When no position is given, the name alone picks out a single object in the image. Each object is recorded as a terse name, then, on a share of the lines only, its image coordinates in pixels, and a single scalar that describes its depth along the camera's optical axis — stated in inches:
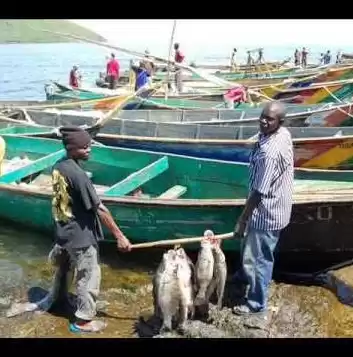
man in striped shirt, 170.2
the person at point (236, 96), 489.4
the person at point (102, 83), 880.3
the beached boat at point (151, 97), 510.6
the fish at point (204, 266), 181.8
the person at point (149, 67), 613.9
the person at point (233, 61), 1138.4
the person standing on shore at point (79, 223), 175.9
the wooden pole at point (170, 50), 461.6
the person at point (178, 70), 688.4
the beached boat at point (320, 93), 515.2
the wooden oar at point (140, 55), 388.1
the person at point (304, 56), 1336.4
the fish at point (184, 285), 176.2
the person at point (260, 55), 1175.0
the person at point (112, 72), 799.7
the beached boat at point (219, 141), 324.2
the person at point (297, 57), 1361.5
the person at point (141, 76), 599.5
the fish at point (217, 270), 184.1
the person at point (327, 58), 1346.2
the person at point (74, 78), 852.6
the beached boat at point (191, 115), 402.7
